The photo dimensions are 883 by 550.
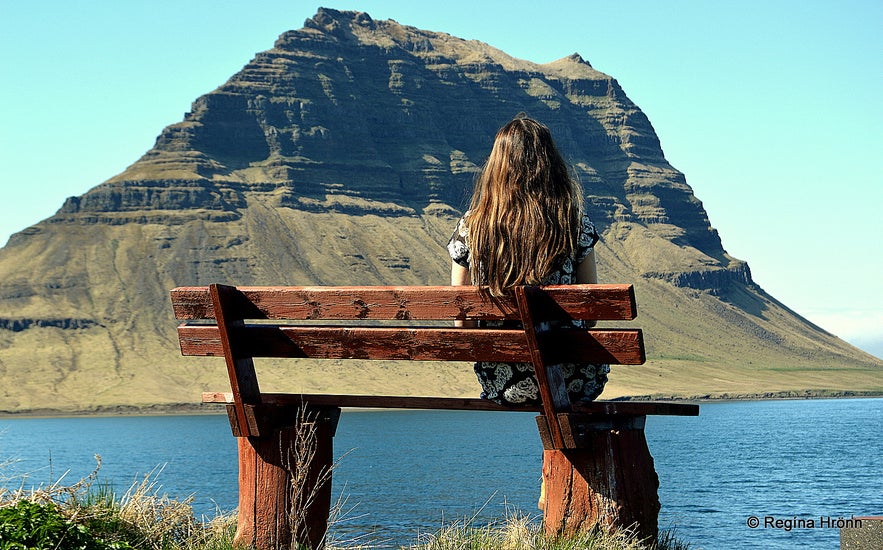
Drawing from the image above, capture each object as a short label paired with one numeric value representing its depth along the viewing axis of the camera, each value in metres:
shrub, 5.36
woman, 5.77
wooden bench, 5.46
